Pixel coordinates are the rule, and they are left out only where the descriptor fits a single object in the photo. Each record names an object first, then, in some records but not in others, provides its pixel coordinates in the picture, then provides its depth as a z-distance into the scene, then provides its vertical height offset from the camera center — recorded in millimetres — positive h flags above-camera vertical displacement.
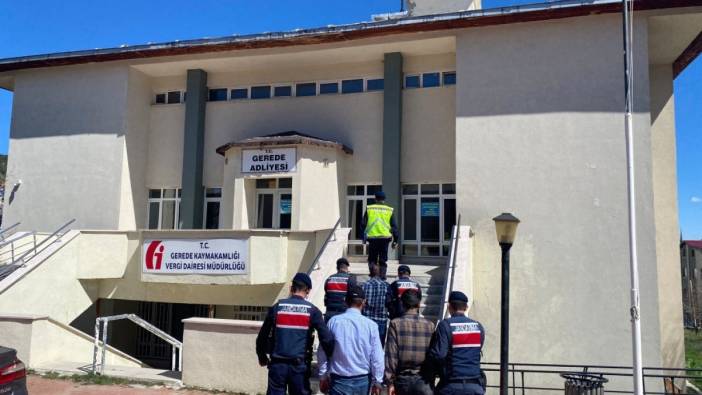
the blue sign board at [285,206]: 16984 +1338
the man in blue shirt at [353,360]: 5195 -986
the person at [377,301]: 7516 -634
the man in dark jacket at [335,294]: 7434 -549
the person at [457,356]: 5230 -936
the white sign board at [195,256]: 14281 -185
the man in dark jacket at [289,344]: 5492 -902
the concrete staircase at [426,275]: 11250 -473
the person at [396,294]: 7543 -542
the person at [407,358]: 5285 -966
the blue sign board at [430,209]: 16422 +1297
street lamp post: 7559 -241
